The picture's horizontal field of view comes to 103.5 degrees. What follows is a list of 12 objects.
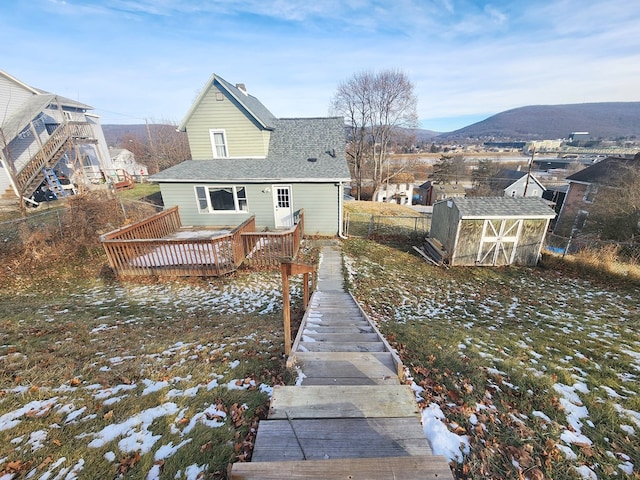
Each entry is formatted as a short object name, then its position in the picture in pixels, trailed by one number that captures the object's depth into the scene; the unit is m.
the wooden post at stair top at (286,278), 3.78
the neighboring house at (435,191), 43.64
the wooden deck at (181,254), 8.77
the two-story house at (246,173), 13.16
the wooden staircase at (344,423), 1.98
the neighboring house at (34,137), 17.36
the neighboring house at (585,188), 21.42
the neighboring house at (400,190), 47.64
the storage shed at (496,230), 10.98
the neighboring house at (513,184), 40.03
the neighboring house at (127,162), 36.37
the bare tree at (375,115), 30.47
